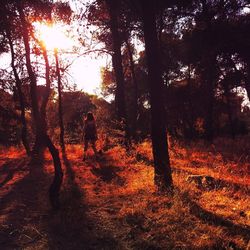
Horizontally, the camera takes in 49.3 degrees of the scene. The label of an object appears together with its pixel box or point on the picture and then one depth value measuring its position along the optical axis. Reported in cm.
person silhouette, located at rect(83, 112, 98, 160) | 948
